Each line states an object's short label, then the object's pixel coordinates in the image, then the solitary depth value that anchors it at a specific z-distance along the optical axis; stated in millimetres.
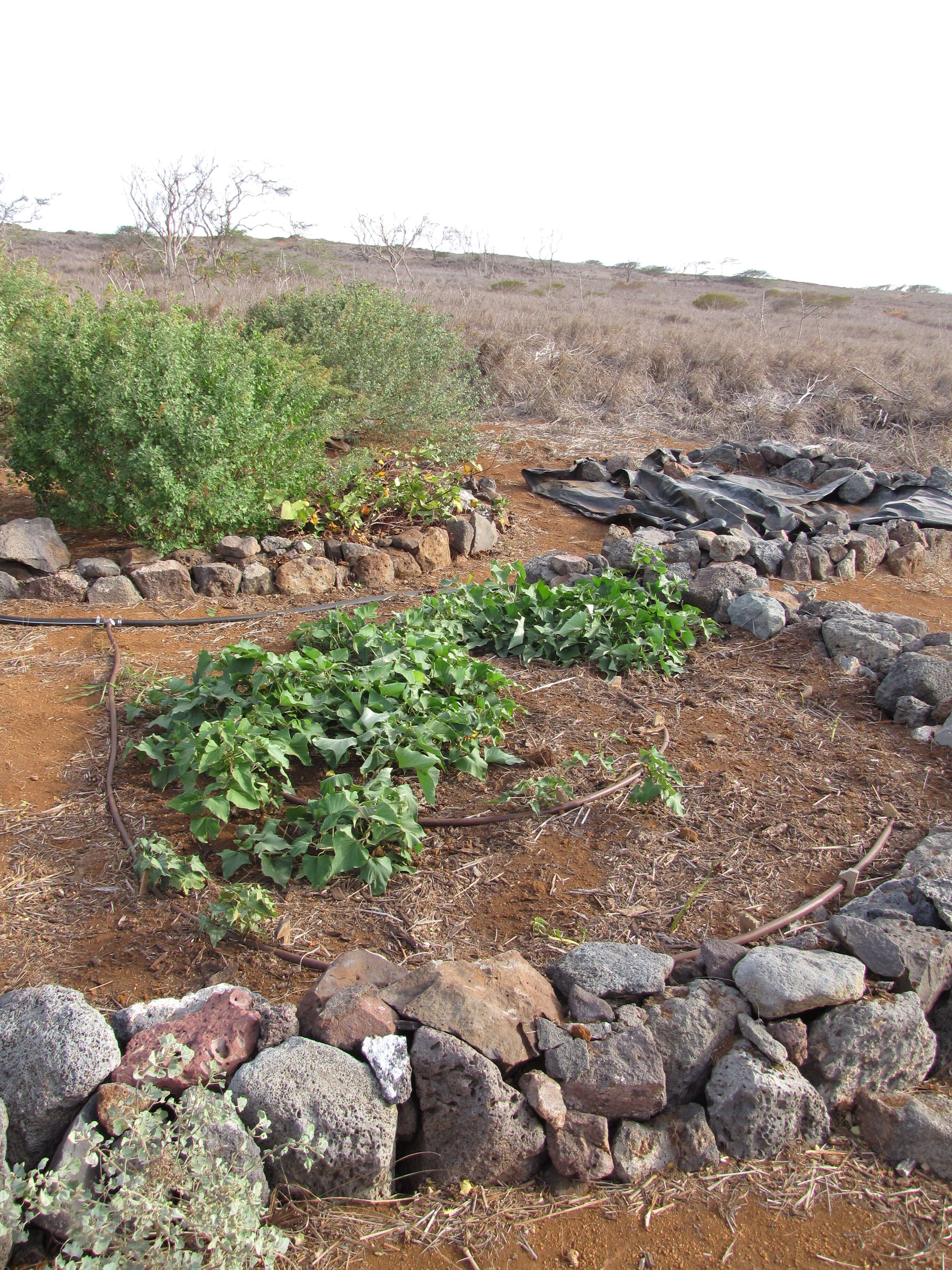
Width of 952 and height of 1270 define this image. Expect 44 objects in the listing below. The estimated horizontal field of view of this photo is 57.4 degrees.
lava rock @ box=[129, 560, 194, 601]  4719
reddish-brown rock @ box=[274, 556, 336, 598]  4945
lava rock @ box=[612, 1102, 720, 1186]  1878
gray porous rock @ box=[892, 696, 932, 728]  3736
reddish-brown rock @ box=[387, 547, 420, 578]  5387
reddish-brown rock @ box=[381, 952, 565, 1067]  1931
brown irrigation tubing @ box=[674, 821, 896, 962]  2422
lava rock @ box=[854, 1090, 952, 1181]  1897
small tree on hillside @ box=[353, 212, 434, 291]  18745
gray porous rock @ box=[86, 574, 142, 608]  4578
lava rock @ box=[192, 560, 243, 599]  4844
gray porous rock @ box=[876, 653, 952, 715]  3838
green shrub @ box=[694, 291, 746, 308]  26734
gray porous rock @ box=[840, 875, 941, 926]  2473
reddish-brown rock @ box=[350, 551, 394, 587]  5188
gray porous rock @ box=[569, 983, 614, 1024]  2059
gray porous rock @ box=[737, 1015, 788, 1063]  2023
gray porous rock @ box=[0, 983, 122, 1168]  1780
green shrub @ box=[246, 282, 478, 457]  6855
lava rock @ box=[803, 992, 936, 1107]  2049
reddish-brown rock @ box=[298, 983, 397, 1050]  1921
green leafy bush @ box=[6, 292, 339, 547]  4703
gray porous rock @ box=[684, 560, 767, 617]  4867
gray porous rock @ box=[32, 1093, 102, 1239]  1549
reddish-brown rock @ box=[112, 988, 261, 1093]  1791
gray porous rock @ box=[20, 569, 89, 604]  4562
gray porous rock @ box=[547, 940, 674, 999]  2143
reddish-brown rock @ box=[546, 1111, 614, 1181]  1854
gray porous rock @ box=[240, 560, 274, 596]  4906
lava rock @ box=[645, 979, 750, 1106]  2025
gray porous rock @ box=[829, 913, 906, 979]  2248
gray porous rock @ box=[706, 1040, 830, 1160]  1924
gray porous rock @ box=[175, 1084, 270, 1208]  1665
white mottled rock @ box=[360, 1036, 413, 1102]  1844
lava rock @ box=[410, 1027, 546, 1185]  1843
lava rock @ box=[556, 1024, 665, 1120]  1925
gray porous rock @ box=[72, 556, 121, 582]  4711
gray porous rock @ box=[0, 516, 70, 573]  4711
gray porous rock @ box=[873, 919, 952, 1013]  2240
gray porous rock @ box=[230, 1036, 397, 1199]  1753
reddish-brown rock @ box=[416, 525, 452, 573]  5516
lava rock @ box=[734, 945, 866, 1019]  2096
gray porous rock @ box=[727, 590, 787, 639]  4547
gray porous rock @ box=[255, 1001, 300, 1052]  1918
